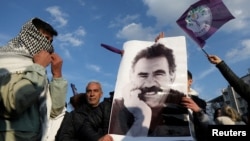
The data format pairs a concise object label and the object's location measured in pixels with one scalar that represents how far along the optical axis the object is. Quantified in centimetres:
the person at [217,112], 628
